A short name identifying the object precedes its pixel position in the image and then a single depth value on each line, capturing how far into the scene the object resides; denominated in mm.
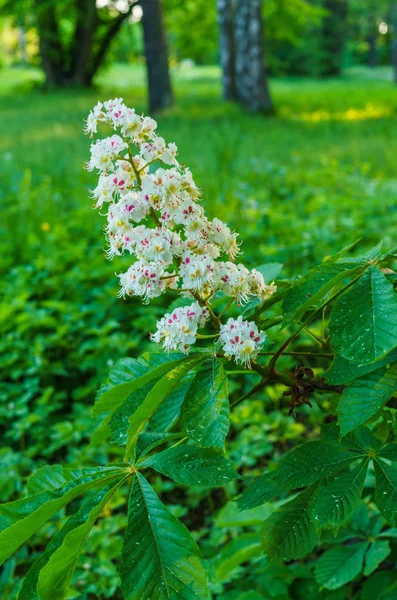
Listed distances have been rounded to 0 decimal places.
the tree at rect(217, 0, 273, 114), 12102
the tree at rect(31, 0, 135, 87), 17094
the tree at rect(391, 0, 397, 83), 24975
